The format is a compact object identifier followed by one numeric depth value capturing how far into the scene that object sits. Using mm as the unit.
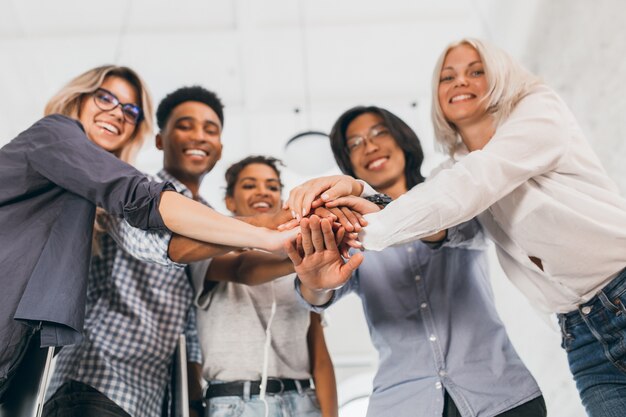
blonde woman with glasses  1098
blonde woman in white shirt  1283
